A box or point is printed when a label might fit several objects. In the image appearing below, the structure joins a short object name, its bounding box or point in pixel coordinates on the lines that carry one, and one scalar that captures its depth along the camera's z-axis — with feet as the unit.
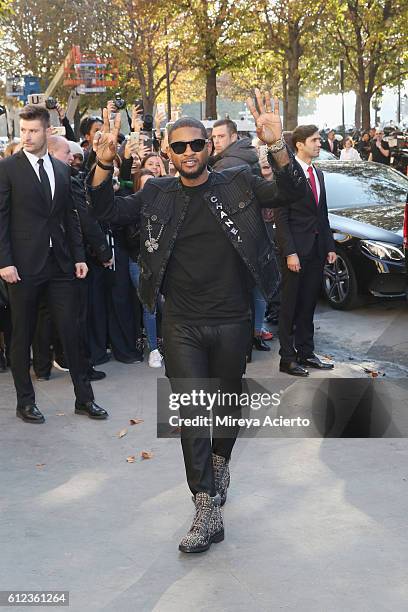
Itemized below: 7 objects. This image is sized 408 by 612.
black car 32.76
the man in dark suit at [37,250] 21.12
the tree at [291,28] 107.76
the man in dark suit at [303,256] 25.07
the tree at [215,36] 111.14
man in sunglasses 14.74
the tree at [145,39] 115.55
